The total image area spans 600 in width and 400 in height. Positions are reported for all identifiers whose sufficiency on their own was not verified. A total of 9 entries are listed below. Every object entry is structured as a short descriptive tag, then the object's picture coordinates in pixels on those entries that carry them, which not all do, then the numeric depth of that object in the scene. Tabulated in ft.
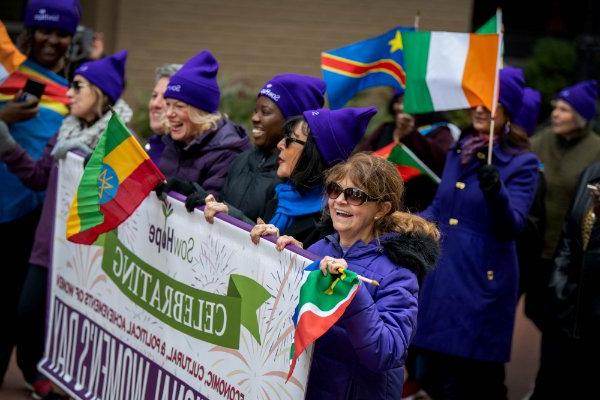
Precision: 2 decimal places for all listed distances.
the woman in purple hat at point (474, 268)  39.87
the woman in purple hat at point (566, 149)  48.61
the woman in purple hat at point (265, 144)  35.08
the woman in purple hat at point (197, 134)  37.41
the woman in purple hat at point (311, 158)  31.49
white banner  28.32
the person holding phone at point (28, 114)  43.26
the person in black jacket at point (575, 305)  37.20
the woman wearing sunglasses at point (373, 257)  26.34
